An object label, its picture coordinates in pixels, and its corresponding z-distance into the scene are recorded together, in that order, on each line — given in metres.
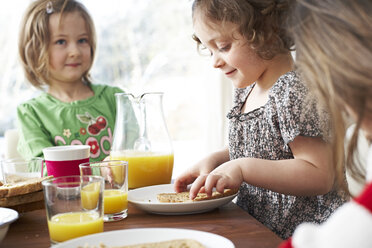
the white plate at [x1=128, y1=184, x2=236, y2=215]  0.93
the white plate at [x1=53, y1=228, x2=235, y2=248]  0.70
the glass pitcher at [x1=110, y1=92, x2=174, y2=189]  1.28
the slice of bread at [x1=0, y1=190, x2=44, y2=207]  0.91
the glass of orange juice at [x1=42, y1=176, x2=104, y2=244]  0.77
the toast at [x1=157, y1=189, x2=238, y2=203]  0.99
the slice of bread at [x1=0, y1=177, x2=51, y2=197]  0.90
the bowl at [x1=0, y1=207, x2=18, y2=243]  0.75
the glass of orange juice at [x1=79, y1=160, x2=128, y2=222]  0.92
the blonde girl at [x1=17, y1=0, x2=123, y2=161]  2.02
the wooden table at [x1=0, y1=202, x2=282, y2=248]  0.77
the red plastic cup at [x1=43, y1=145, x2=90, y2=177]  1.08
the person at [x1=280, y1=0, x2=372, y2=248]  0.58
